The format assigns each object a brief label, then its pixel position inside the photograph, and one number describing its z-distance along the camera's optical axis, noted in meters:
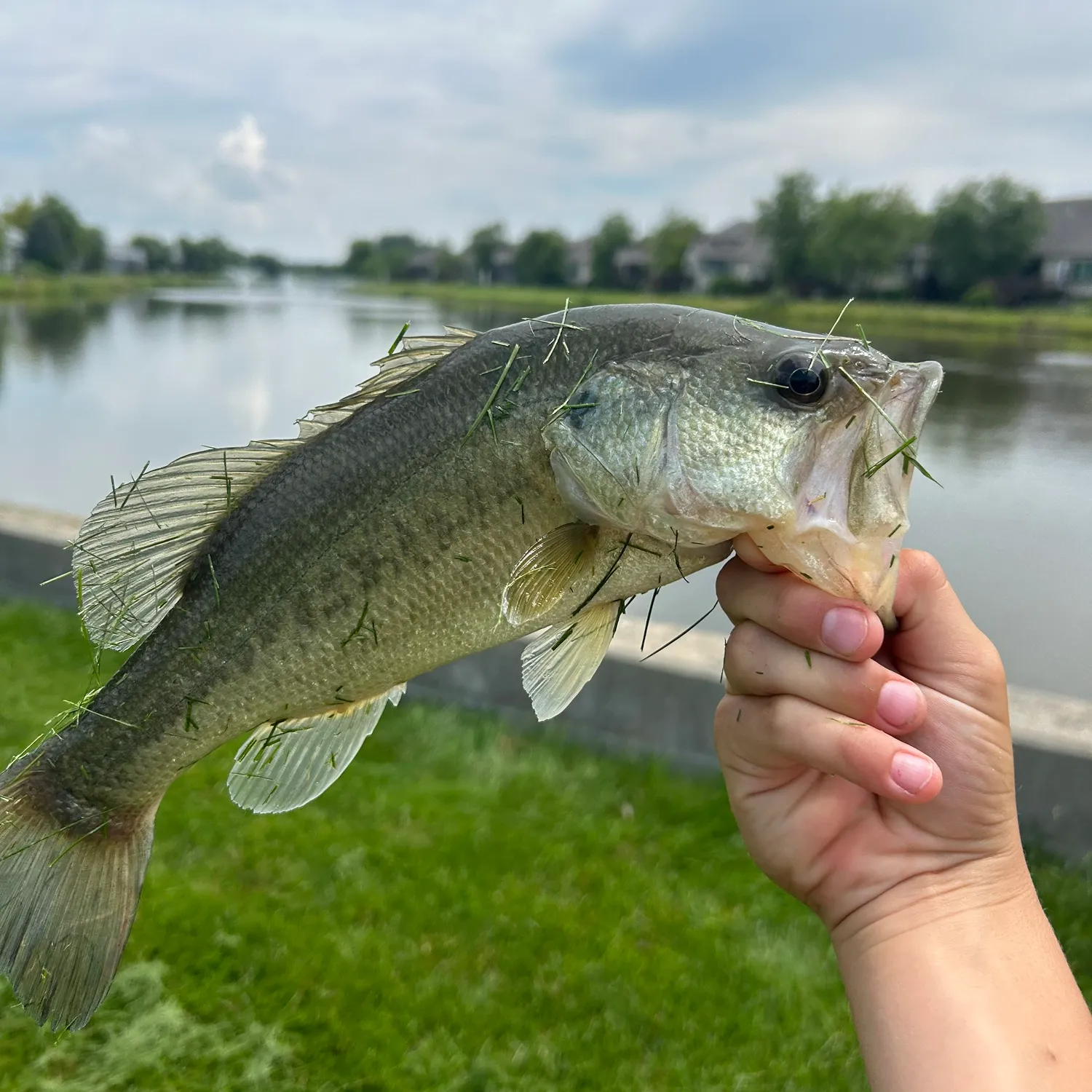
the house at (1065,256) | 35.41
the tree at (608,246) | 42.38
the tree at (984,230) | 32.69
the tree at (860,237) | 31.80
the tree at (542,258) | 41.81
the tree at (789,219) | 33.88
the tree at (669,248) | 38.36
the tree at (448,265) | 50.34
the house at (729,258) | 40.15
